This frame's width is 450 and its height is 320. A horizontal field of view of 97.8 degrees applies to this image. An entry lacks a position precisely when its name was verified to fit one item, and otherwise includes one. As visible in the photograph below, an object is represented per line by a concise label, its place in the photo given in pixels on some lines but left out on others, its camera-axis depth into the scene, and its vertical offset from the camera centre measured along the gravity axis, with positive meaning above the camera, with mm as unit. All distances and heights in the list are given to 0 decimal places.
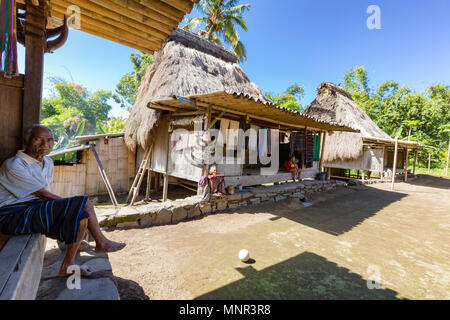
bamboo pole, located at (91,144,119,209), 7180 -1168
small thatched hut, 12469 +1495
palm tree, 13070 +9224
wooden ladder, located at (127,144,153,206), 8609 -1054
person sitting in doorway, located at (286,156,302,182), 8609 -383
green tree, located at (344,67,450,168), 18375 +4978
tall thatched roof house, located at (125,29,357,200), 5863 +1499
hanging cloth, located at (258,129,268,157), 7707 +575
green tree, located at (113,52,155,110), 20625 +7896
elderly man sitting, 1805 -597
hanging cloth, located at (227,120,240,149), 6648 +698
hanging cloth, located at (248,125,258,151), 7522 +662
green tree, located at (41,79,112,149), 15962 +4791
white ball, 3180 -1630
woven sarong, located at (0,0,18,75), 1704 +923
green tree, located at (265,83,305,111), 26269 +9638
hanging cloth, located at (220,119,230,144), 6364 +877
